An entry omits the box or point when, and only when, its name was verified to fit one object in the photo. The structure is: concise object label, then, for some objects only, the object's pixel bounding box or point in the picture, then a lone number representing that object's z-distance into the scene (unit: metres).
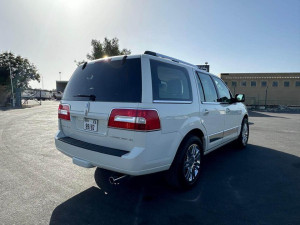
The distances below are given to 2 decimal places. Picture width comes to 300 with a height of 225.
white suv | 2.33
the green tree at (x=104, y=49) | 24.89
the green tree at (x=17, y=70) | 23.48
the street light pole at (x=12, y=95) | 21.19
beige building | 30.19
